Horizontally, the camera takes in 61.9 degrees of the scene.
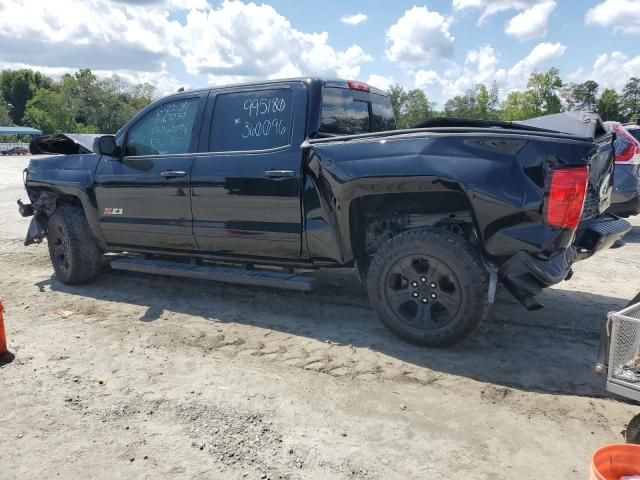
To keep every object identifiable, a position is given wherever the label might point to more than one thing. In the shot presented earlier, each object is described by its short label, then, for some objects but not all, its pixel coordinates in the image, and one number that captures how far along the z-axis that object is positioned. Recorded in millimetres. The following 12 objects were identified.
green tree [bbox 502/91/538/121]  62219
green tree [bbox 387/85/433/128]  75744
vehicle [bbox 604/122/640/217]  6961
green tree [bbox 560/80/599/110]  72794
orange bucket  1987
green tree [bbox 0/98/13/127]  86000
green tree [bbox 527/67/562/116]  62219
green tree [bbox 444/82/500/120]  70688
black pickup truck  3457
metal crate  2449
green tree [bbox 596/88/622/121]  70750
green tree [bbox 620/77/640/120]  73875
